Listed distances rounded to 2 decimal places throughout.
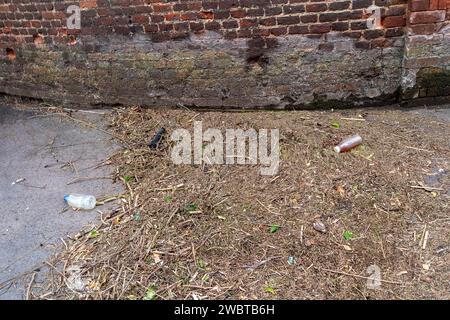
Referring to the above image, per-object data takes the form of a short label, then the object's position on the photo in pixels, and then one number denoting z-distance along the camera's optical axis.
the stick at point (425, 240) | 2.80
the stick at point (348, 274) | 2.63
